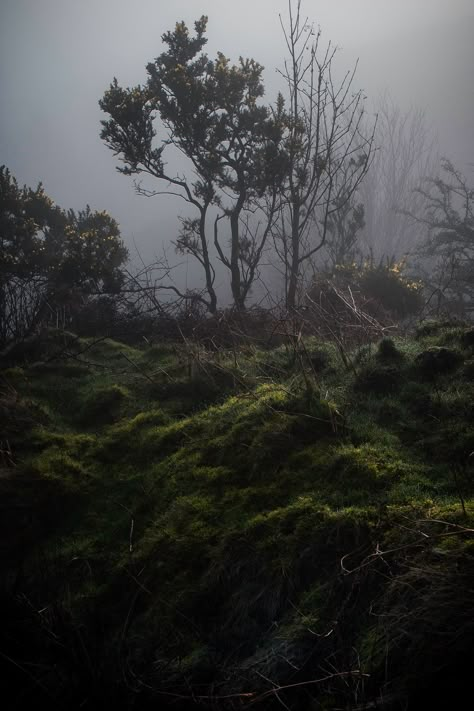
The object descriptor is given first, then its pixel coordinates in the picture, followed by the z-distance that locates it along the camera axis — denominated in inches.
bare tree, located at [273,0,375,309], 379.9
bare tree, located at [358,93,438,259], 1695.4
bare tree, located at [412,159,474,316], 651.7
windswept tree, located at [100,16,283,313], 380.2
